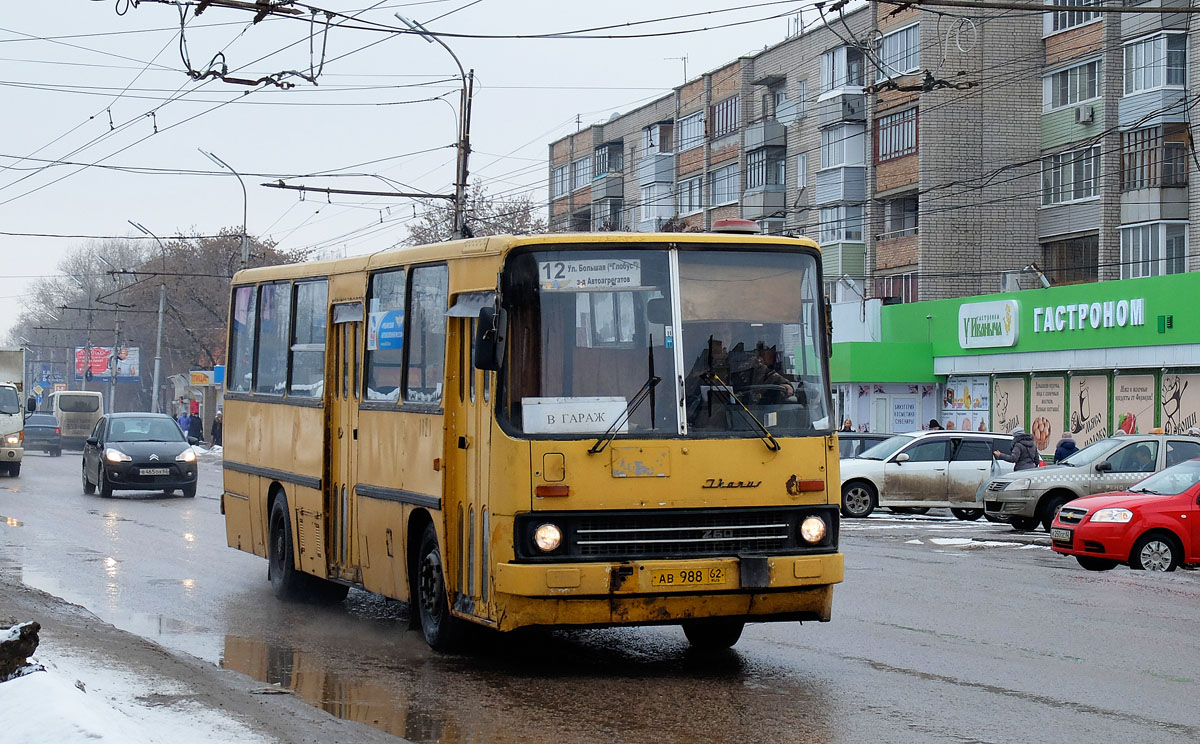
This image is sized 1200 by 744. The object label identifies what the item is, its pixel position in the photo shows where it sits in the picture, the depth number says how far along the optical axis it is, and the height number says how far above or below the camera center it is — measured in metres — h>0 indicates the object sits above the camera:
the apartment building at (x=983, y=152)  41.28 +7.63
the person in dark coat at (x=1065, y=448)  27.81 -0.74
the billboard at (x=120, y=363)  104.19 +2.05
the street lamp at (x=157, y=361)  62.57 +1.31
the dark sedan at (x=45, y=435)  60.62 -1.60
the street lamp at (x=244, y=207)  41.52 +5.60
